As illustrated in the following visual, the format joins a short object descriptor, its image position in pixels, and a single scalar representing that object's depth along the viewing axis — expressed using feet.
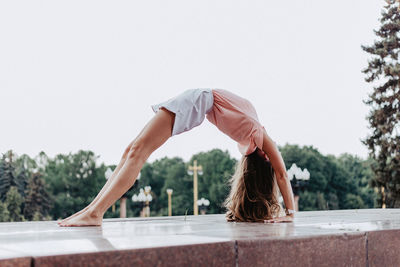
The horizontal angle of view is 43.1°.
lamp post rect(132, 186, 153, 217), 63.62
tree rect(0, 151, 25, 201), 139.85
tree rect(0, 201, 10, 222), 127.05
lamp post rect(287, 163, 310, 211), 49.16
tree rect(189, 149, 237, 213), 147.23
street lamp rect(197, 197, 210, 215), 90.53
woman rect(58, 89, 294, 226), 11.76
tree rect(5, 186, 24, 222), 133.08
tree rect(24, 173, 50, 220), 139.13
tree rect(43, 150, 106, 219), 146.41
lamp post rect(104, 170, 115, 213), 46.08
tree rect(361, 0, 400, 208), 67.00
